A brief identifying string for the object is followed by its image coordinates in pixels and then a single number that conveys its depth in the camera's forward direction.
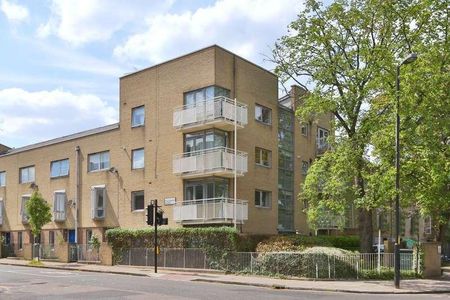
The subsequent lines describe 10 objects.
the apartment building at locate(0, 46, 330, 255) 32.41
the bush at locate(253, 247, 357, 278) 24.81
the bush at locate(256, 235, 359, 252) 28.25
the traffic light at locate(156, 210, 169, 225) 28.78
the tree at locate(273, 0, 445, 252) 27.75
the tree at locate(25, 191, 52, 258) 38.47
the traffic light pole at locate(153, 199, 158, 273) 28.78
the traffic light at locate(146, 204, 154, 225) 28.62
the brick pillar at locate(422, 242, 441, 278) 26.77
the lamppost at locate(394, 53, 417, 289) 21.83
